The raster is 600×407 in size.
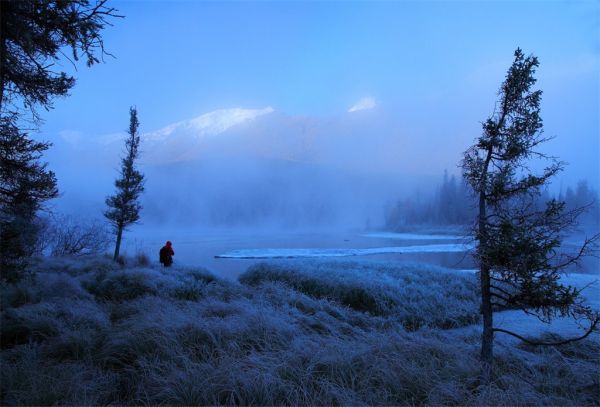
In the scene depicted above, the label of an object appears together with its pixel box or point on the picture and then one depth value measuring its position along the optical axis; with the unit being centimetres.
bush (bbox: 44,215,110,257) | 2331
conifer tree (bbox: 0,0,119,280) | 404
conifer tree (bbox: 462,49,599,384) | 404
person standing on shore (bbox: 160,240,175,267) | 1580
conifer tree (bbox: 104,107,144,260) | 2064
